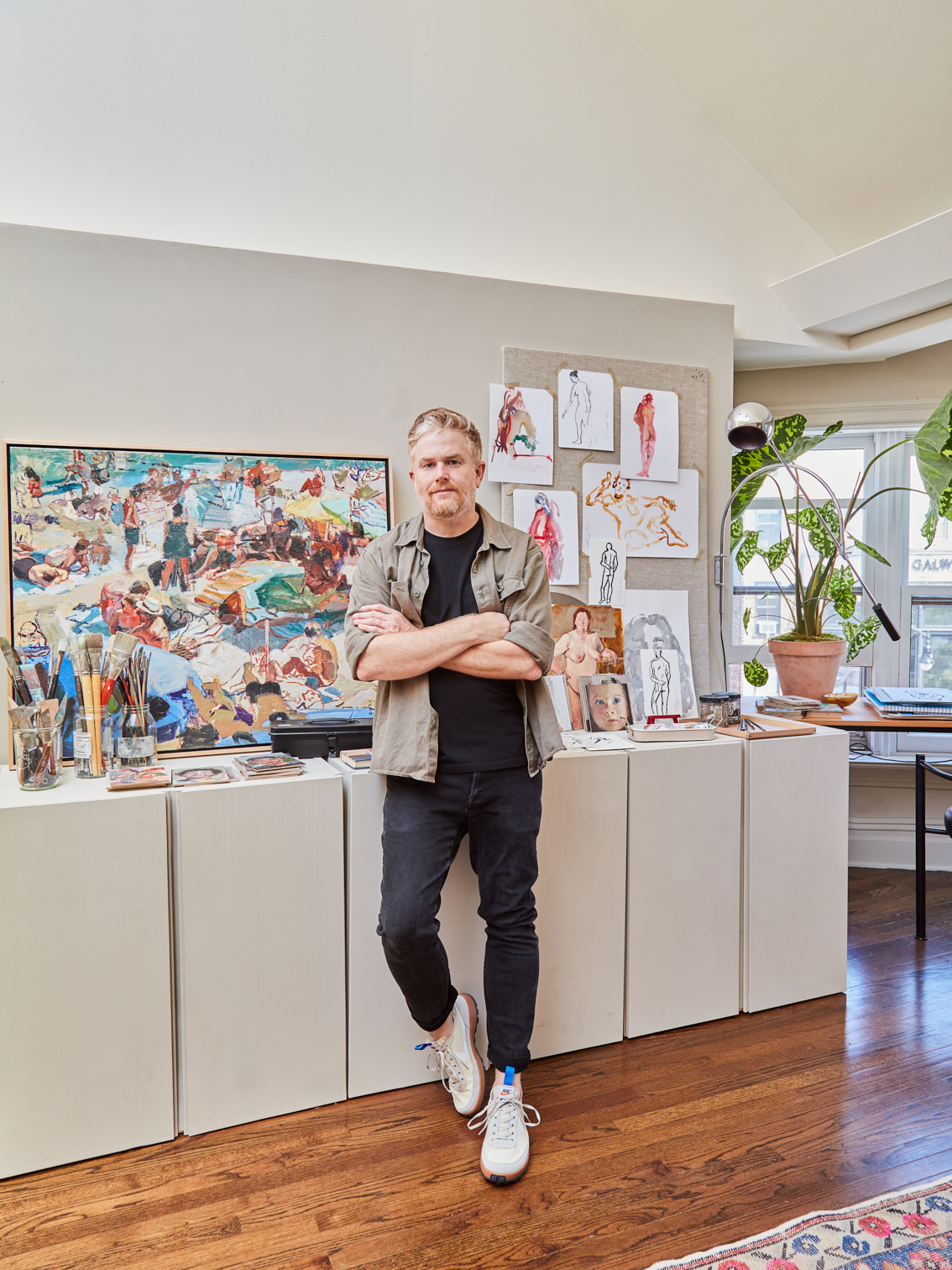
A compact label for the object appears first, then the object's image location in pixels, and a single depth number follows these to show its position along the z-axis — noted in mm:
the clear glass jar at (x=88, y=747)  2027
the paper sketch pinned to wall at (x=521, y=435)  2709
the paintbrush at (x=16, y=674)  1978
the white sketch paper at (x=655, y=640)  2887
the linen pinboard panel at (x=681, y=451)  2746
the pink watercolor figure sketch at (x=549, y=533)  2756
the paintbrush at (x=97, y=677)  2043
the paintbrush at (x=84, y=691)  2041
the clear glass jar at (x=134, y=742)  2078
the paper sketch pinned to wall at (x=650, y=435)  2889
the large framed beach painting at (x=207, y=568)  2207
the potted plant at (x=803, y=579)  3227
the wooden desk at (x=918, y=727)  2885
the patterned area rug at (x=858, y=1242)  1479
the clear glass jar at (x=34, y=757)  1896
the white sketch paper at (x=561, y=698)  2664
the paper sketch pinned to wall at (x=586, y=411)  2791
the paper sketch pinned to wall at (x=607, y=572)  2850
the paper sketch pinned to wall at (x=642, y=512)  2846
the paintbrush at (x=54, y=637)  2186
